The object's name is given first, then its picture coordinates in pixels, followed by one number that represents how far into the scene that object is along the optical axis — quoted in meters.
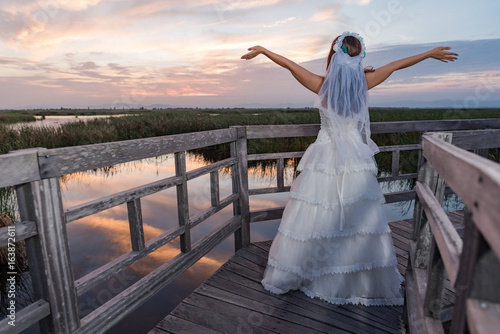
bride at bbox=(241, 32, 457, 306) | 2.65
